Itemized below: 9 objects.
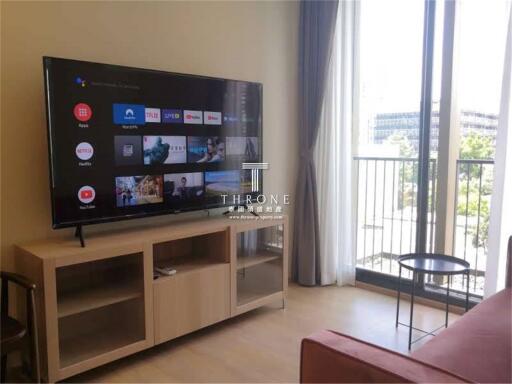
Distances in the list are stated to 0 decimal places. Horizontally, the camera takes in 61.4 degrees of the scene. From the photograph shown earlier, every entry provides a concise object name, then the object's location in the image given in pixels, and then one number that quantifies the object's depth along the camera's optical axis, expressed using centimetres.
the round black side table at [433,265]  245
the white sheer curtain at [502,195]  259
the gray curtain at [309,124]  350
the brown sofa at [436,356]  103
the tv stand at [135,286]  206
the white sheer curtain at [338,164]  346
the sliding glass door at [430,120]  295
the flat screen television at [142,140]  218
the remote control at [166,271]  247
